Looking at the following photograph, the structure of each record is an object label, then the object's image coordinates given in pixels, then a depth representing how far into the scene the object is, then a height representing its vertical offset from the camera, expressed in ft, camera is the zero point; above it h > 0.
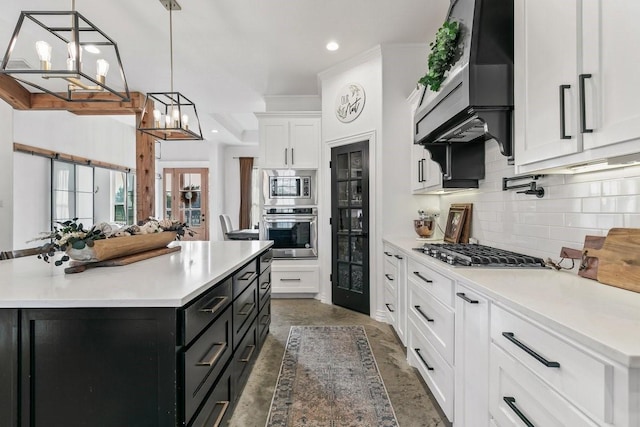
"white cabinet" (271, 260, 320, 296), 14.23 -2.80
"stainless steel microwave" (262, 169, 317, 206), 14.34 +1.08
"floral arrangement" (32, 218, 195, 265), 4.81 -0.37
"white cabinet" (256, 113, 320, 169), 14.42 +3.16
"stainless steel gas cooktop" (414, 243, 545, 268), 5.40 -0.81
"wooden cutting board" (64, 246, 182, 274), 5.11 -0.86
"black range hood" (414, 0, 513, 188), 5.42 +2.36
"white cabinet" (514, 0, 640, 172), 3.25 +1.52
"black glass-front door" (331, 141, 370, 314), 12.17 -0.55
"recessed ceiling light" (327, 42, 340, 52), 11.44 +5.87
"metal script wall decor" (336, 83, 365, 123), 12.41 +4.25
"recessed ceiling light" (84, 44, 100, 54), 11.95 +5.99
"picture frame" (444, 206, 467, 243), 8.80 -0.36
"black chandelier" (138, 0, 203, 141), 9.28 +2.87
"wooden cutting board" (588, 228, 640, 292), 3.91 -0.61
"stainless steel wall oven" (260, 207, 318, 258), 14.21 -0.85
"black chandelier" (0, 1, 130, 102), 5.55 +5.97
